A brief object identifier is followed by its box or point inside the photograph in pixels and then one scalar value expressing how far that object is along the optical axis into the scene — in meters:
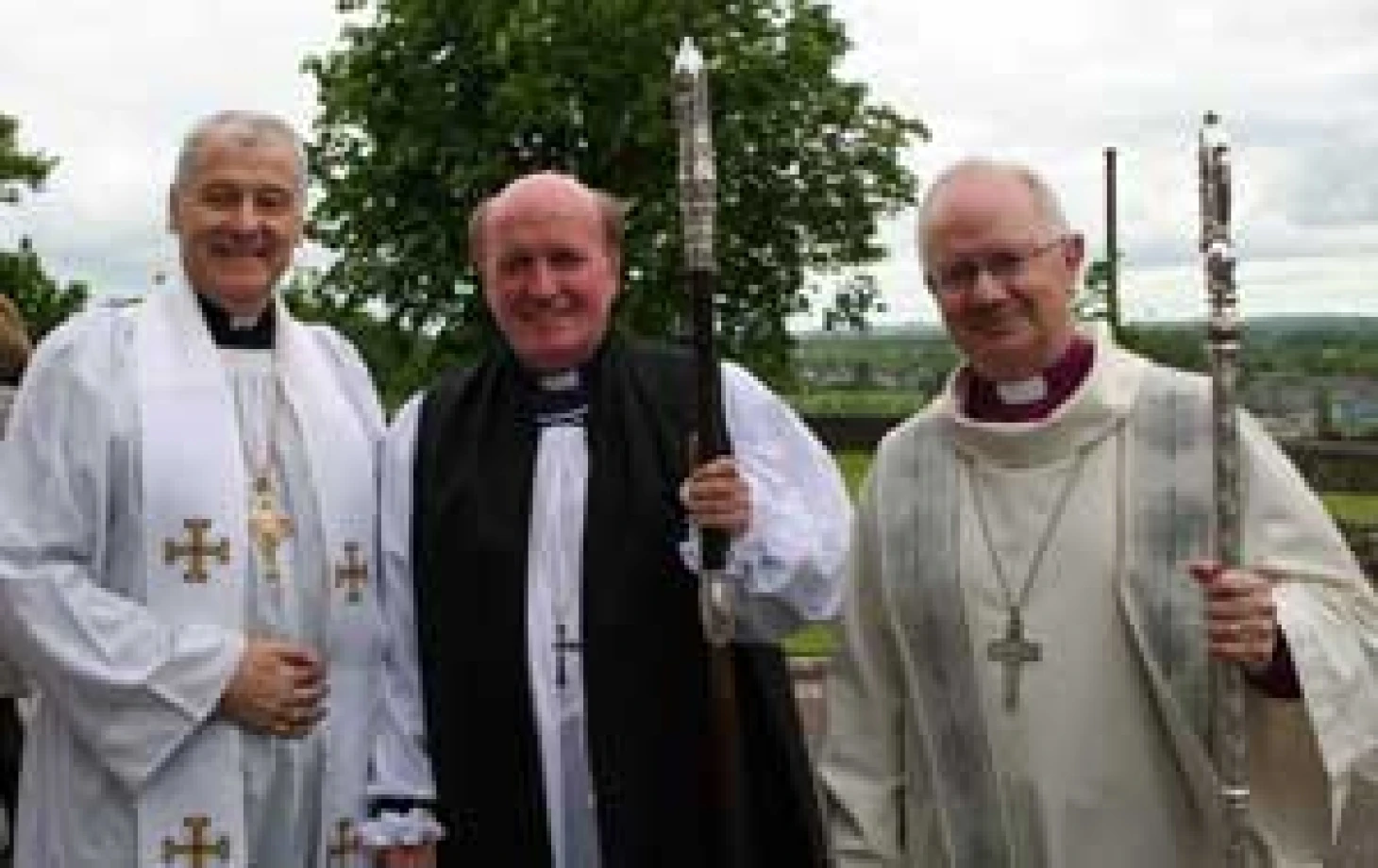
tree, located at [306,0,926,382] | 17.58
